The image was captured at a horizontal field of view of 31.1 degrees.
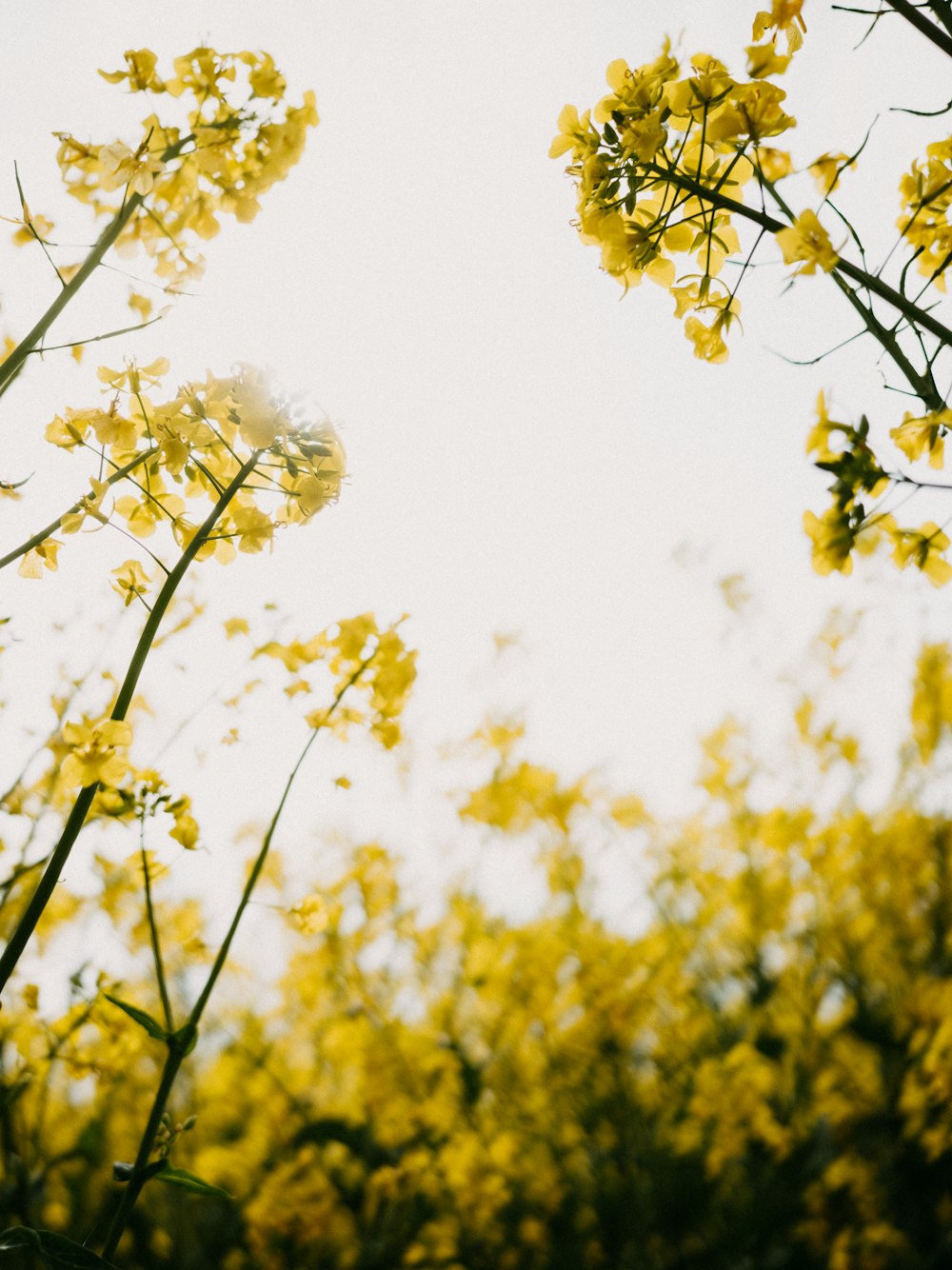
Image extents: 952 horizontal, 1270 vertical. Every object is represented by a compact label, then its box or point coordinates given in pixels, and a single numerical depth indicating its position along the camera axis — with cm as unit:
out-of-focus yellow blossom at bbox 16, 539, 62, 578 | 52
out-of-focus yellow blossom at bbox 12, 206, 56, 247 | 57
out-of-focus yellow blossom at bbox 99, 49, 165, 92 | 54
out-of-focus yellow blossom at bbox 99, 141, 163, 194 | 52
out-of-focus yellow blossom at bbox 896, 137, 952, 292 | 52
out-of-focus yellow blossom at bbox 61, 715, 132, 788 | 49
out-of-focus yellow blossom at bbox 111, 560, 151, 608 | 53
